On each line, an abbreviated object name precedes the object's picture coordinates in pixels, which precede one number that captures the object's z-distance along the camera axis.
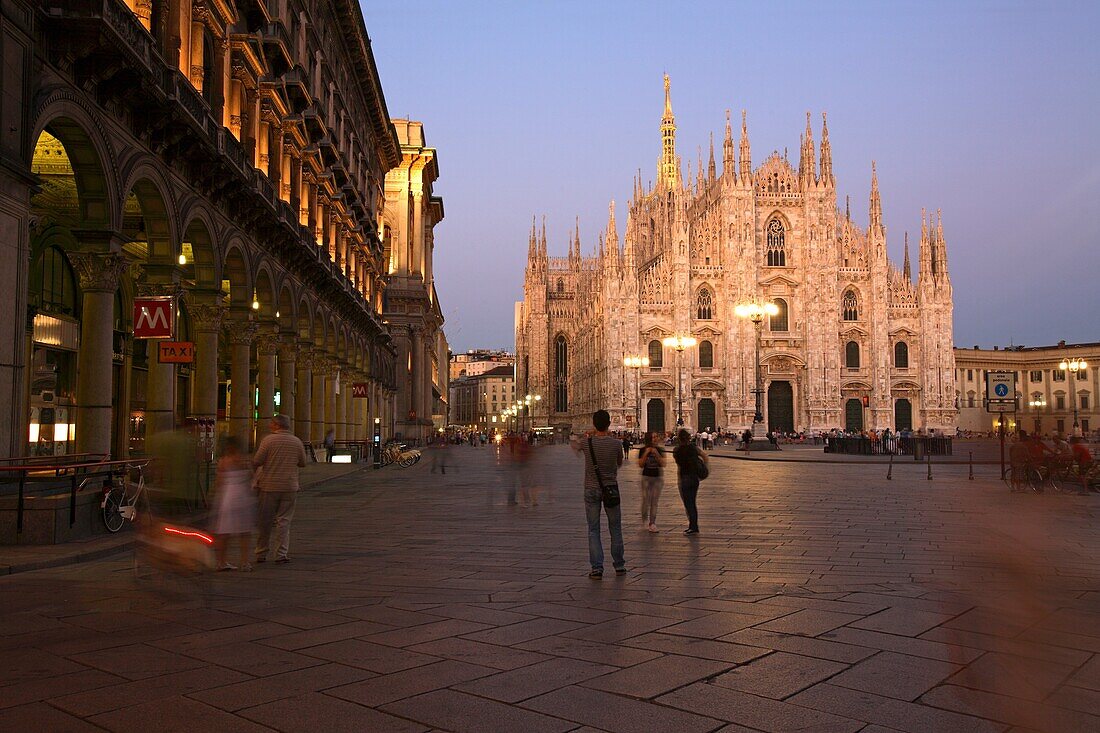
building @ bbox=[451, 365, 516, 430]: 192.75
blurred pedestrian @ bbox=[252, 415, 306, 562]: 10.64
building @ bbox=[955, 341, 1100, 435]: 107.25
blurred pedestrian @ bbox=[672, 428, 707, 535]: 13.94
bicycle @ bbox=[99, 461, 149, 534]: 13.11
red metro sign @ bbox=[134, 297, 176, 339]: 15.53
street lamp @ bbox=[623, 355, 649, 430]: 78.56
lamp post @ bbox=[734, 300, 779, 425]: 47.27
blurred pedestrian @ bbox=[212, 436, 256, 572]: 9.67
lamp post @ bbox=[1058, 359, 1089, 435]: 102.03
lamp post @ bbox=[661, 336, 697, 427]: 58.03
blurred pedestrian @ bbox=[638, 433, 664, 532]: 14.28
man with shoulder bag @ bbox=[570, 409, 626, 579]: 9.66
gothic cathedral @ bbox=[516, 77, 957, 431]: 79.75
